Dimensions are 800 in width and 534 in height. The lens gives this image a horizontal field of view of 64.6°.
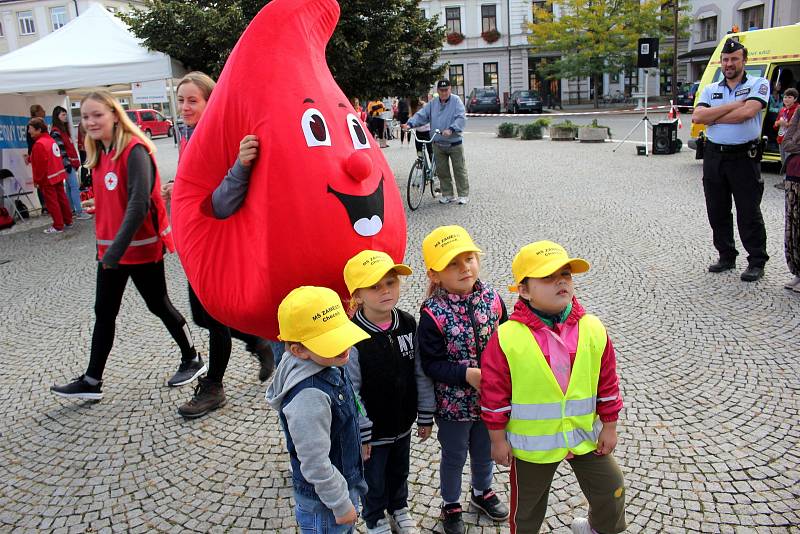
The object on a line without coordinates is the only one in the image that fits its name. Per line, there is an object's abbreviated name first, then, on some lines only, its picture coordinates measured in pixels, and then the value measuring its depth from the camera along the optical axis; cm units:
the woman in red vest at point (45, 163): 956
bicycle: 983
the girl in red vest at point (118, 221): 367
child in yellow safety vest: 223
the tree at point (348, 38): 881
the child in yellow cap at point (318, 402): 205
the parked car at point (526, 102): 3531
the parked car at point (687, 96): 2874
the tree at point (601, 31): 3431
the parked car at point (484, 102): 3650
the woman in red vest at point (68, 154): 1070
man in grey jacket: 938
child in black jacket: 242
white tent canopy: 901
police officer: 543
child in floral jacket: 246
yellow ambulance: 1078
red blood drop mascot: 265
